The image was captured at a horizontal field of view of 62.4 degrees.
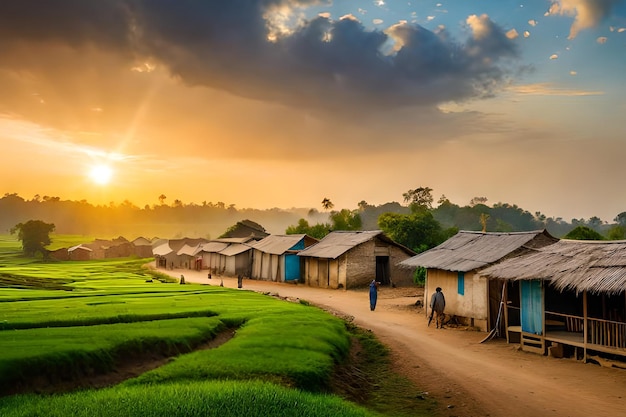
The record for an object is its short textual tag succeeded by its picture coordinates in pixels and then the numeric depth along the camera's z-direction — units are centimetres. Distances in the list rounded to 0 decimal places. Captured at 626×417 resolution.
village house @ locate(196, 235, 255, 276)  7681
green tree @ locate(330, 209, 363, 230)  10106
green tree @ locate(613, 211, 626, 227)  13686
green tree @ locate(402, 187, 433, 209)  12475
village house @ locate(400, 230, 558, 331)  3023
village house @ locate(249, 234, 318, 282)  6588
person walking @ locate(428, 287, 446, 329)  3155
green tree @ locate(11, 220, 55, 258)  12506
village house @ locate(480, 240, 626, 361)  2164
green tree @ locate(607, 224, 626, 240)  7352
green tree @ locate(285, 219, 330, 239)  9581
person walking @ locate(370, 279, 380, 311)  3900
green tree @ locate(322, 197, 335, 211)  13938
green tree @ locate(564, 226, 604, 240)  5031
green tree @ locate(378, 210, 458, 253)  7294
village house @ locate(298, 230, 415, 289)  5572
